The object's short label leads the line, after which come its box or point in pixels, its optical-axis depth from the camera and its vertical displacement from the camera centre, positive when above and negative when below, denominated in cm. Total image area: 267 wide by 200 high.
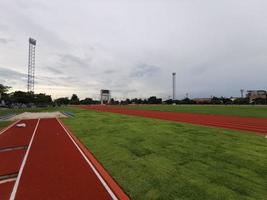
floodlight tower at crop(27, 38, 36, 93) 5145 +2302
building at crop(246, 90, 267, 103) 6851 +410
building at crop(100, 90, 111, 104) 8045 +410
